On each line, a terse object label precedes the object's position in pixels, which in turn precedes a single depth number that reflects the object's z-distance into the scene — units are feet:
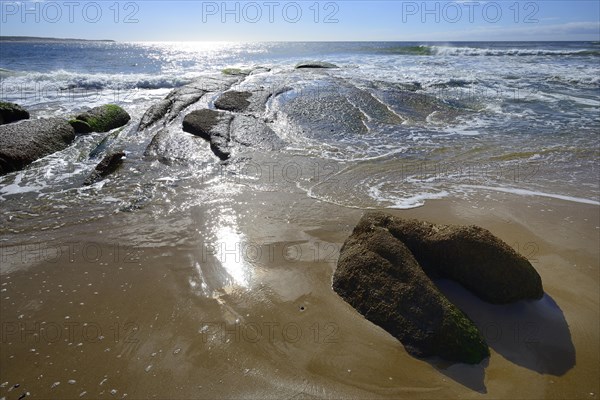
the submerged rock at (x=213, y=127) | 25.04
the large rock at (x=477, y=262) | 10.96
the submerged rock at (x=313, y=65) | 64.39
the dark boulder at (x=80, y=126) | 29.99
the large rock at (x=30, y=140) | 22.40
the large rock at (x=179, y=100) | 32.76
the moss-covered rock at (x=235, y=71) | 57.67
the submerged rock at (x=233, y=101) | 35.14
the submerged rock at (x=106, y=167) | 20.53
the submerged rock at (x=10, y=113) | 31.53
